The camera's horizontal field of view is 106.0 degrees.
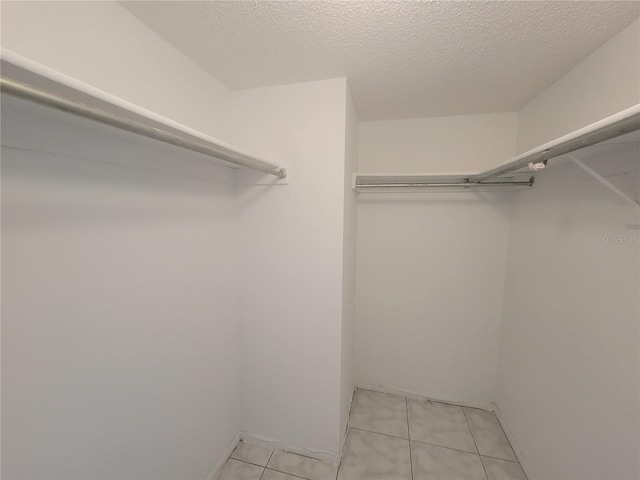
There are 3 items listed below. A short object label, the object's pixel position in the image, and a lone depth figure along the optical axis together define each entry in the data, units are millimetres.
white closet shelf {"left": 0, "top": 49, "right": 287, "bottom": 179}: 425
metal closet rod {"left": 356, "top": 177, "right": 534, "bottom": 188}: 1509
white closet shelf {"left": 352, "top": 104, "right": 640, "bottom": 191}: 631
